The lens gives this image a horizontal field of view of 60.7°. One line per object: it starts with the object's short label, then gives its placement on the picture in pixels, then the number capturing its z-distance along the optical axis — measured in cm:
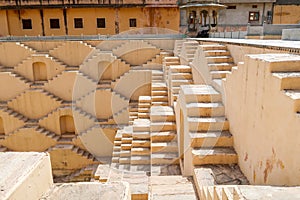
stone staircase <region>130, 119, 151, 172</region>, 607
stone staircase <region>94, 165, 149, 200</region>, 478
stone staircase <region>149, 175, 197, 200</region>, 348
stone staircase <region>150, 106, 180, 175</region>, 519
